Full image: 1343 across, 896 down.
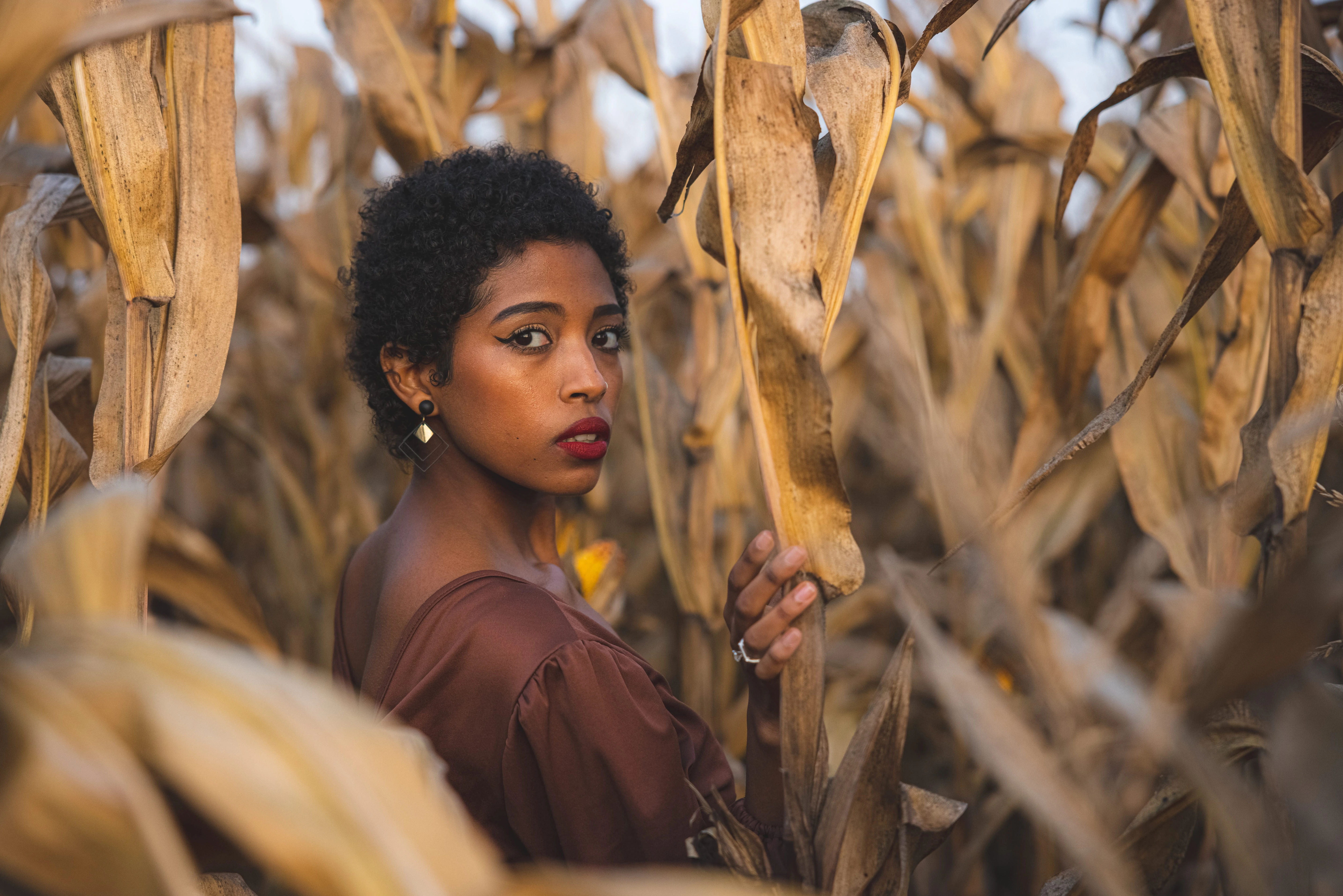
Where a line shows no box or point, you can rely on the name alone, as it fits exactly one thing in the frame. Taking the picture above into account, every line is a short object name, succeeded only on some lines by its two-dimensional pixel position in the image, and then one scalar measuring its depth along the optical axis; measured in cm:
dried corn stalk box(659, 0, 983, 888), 71
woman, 88
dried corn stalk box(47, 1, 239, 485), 79
